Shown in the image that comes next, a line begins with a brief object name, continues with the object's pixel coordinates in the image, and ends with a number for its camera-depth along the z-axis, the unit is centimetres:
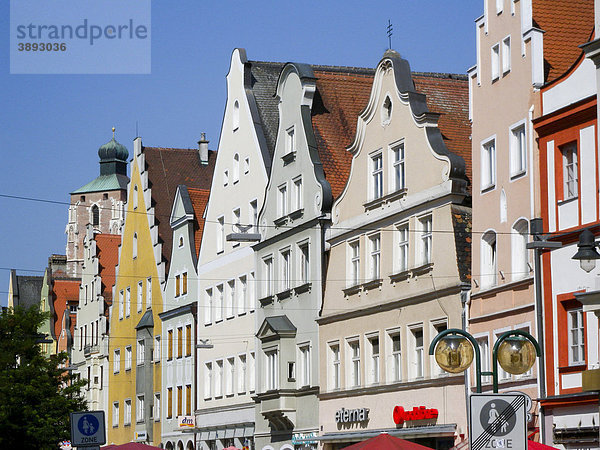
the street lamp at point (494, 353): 1834
